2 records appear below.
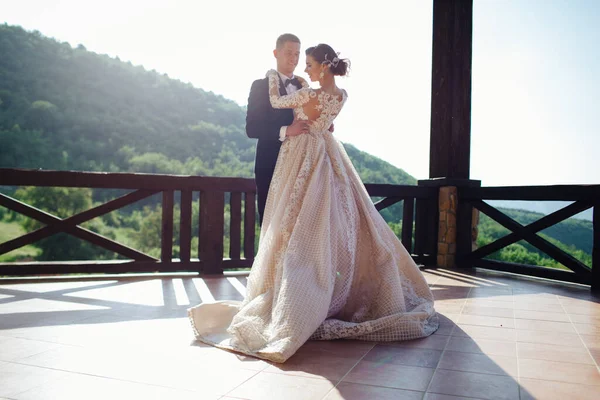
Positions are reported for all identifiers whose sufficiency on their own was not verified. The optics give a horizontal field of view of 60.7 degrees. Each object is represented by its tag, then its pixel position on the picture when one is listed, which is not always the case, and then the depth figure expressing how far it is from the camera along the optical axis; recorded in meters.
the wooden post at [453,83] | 5.25
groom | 3.04
